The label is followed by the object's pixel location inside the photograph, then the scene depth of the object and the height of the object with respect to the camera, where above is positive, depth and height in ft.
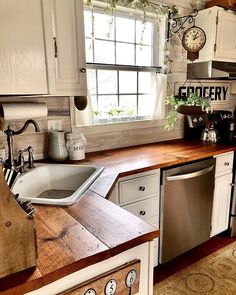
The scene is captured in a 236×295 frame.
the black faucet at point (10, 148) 4.77 -1.04
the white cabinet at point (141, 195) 5.30 -2.26
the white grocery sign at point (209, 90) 8.36 +0.08
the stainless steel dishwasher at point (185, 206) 6.03 -2.92
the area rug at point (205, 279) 5.74 -4.56
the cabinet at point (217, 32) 7.46 +1.84
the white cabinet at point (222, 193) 7.21 -3.04
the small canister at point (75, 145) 5.86 -1.21
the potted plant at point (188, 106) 7.14 -0.39
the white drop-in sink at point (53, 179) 4.79 -1.77
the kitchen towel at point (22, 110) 4.65 -0.31
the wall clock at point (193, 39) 7.47 +1.61
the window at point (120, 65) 6.57 +0.77
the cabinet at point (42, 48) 3.84 +0.79
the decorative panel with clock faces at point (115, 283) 2.34 -1.87
